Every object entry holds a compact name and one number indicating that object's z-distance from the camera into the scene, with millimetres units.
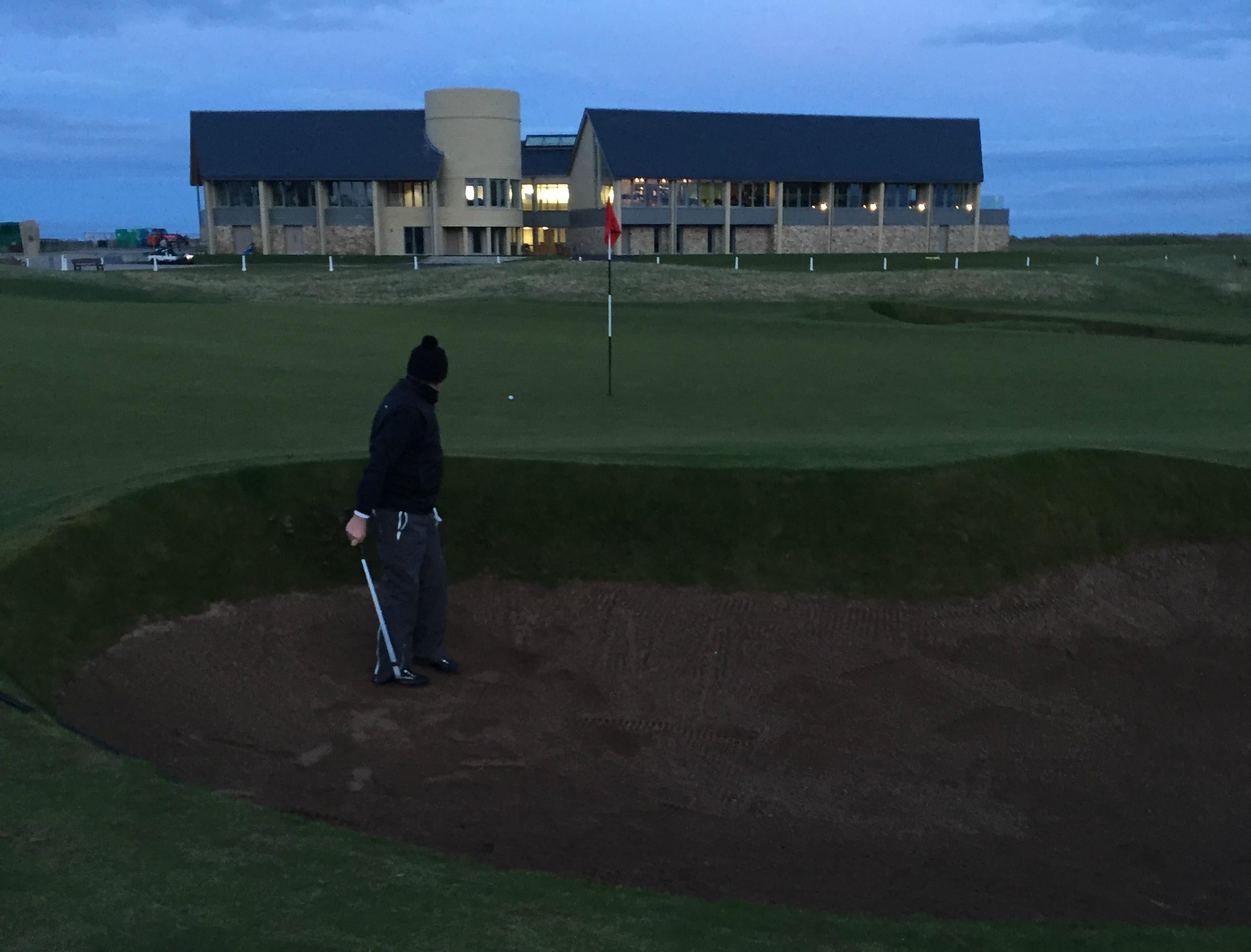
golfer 9758
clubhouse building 83312
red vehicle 105500
